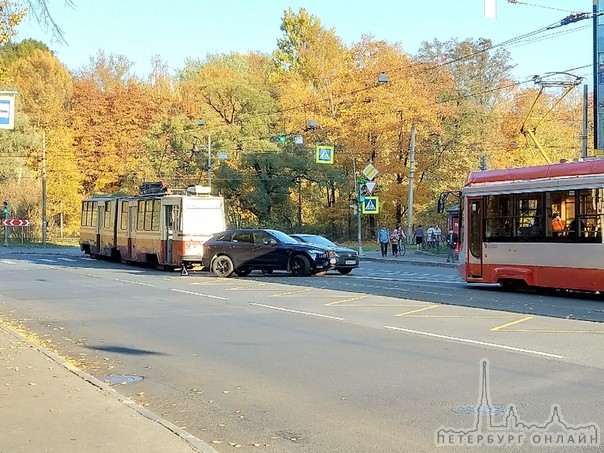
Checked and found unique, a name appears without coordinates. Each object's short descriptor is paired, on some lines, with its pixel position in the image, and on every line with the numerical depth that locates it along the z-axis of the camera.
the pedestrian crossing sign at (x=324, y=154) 45.14
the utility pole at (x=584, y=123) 32.12
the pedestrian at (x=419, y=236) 49.00
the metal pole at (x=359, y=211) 45.35
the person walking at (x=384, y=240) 45.29
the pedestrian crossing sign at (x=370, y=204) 44.09
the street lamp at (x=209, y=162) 55.38
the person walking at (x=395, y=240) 45.84
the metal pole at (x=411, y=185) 50.34
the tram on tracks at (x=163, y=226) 32.22
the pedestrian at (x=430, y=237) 49.91
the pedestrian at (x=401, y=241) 46.88
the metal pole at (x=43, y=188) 61.31
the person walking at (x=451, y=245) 37.62
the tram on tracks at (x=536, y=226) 19.47
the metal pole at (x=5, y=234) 64.45
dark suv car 28.61
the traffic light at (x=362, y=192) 44.62
